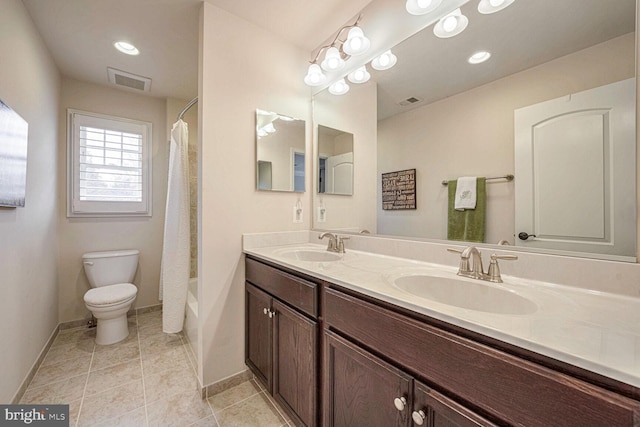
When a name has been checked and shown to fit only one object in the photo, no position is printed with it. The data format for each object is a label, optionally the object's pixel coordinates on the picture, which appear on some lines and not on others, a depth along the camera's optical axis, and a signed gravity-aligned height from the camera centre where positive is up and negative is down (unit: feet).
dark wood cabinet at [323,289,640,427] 1.48 -1.19
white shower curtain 6.36 -1.00
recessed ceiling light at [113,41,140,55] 6.23 +4.21
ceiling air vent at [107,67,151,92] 7.51 +4.20
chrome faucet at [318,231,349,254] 5.30 -0.60
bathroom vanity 1.58 -1.29
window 7.81 +1.61
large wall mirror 2.75 +1.50
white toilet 6.68 -2.15
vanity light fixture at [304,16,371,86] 4.98 +3.46
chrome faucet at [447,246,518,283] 3.08 -0.66
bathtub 5.90 -2.60
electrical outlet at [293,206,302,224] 6.35 -0.01
